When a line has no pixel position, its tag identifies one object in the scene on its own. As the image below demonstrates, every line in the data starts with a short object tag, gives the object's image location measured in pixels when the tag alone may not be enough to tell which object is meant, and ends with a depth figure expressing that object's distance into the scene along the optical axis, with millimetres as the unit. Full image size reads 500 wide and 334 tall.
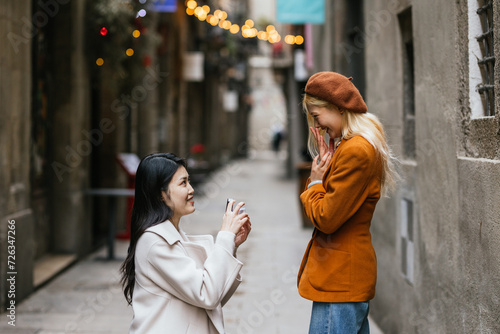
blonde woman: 2730
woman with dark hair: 2457
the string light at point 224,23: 17312
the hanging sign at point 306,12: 11383
